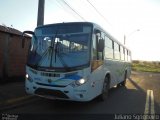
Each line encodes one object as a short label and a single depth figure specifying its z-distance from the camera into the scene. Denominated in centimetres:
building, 717
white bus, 425
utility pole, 743
